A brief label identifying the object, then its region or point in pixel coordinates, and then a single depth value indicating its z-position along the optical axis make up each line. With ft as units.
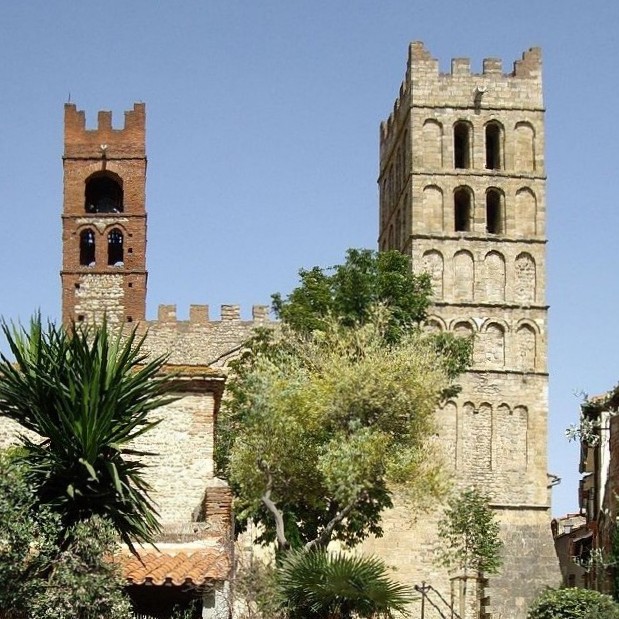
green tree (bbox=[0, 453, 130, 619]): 57.16
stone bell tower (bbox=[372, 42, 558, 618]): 153.99
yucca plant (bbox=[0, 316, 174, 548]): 60.95
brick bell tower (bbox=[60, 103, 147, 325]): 183.62
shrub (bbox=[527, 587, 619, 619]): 72.64
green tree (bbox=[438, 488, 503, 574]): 107.86
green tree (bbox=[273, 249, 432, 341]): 119.85
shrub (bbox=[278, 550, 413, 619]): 68.59
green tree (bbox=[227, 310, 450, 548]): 85.97
